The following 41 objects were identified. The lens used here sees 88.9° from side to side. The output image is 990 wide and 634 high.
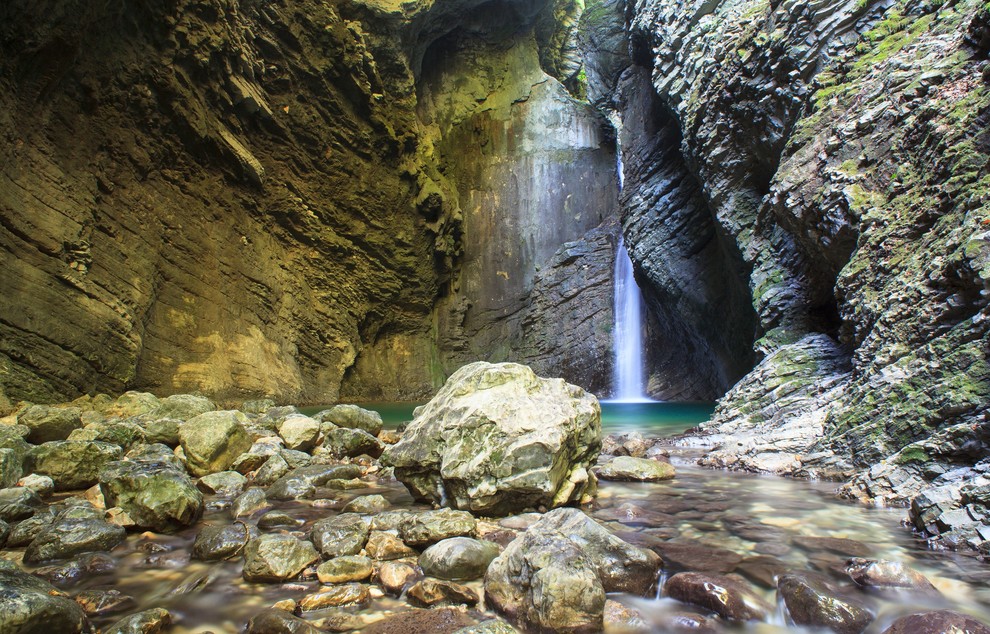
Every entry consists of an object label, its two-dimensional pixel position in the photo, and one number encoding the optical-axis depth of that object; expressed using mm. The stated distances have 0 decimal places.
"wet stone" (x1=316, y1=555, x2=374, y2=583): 2928
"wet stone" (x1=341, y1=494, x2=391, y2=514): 4381
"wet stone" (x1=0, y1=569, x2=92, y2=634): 2113
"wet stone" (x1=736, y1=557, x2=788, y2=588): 2826
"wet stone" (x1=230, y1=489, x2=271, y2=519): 4328
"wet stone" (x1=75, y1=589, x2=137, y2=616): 2594
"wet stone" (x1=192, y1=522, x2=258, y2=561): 3287
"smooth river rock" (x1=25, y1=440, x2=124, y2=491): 4891
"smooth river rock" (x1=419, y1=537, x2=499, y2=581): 2906
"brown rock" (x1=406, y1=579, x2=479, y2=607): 2658
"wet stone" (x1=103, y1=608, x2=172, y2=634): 2282
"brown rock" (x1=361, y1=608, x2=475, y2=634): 2383
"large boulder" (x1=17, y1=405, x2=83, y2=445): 6449
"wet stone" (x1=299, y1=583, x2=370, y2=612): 2639
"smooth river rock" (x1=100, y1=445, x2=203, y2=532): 3768
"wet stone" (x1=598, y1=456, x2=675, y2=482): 5480
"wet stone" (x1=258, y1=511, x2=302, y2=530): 3949
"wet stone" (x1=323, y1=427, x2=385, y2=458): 6898
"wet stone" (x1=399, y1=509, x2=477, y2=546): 3354
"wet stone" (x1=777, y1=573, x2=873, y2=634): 2354
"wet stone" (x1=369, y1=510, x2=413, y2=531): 3709
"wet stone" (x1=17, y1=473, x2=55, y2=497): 4574
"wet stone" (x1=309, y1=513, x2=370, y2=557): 3248
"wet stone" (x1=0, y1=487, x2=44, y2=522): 3850
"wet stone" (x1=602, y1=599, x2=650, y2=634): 2389
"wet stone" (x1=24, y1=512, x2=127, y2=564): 3217
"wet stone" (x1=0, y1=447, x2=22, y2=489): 4484
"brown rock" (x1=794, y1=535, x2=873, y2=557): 3223
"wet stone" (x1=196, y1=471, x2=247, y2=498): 5012
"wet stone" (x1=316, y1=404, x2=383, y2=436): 8242
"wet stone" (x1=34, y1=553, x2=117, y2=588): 2939
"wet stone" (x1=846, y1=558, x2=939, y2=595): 2646
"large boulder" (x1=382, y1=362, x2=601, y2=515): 3939
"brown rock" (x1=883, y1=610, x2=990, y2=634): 2110
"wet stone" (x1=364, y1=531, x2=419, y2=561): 3236
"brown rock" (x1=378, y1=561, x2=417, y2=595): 2833
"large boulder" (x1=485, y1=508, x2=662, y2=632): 2379
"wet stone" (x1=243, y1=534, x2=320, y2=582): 2934
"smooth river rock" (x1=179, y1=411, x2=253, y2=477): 5562
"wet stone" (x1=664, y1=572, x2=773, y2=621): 2496
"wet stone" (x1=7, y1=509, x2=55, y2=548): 3406
